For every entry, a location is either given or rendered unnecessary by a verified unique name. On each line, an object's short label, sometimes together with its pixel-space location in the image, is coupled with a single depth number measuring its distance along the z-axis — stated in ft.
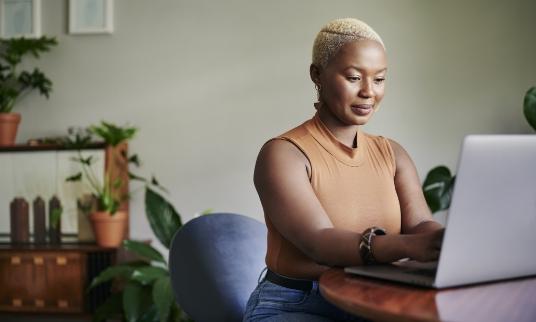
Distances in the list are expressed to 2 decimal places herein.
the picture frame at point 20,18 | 14.40
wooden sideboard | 13.15
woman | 4.55
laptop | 3.51
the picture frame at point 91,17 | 14.02
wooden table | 3.22
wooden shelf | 13.61
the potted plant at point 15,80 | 14.02
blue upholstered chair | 5.86
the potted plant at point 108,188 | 13.24
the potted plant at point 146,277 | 11.76
